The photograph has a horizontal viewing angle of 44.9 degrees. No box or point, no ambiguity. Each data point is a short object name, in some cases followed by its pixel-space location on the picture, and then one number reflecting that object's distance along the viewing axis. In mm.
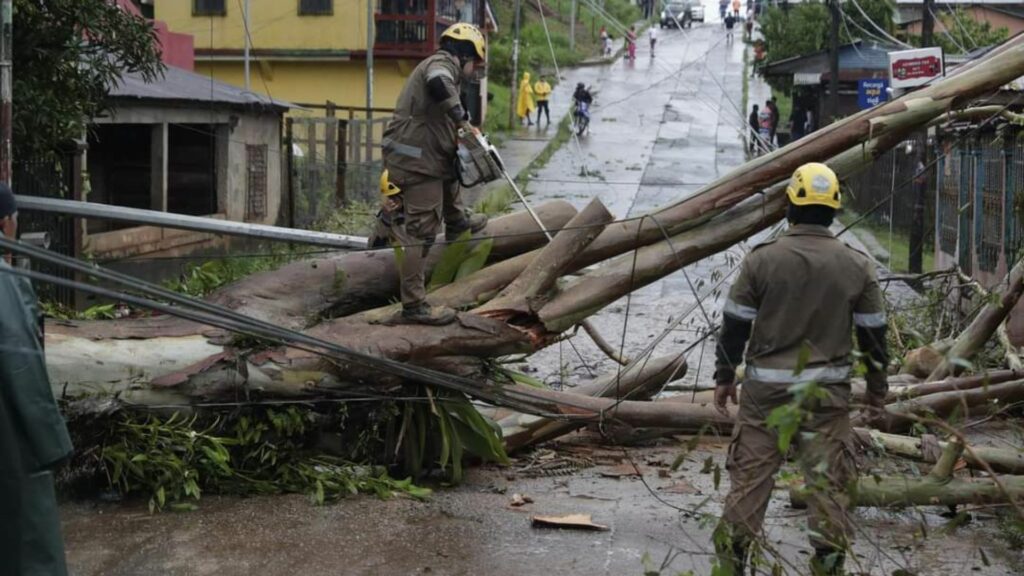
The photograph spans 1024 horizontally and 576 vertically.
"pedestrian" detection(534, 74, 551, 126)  35938
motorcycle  32531
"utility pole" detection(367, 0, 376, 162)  22959
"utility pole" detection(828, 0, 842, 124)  24375
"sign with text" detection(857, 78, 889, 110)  21203
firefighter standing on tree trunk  6906
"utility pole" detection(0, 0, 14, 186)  7227
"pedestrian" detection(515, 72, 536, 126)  34784
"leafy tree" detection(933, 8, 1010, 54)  27766
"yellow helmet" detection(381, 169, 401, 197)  7057
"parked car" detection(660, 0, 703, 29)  36562
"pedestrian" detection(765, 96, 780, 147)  30866
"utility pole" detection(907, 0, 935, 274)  17844
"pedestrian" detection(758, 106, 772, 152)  31944
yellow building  29875
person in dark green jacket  4062
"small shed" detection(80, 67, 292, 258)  17609
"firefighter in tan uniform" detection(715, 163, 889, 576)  5078
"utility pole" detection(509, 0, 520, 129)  33594
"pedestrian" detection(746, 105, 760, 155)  28641
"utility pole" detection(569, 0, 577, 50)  43947
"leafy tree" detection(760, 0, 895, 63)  34125
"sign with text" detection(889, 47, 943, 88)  16812
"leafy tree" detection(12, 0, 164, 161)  9203
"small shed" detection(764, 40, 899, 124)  29719
